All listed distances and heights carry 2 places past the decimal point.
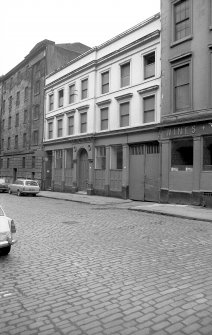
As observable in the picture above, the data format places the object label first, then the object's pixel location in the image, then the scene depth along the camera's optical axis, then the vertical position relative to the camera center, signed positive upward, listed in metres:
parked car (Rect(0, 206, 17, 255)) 6.31 -1.18
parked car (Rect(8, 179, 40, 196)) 25.84 -0.91
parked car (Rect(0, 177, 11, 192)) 29.80 -0.98
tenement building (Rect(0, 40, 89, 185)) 33.88 +8.20
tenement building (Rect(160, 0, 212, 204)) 16.73 +4.34
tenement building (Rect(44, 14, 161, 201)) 20.62 +4.52
